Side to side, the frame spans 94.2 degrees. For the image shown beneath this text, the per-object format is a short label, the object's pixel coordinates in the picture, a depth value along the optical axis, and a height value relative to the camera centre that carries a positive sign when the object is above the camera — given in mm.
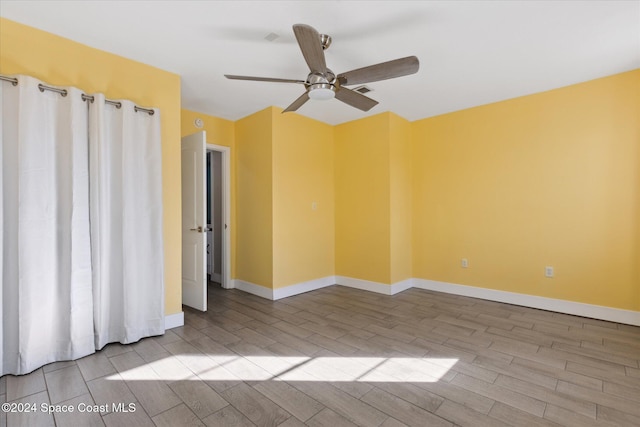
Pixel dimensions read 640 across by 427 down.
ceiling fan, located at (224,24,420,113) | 1937 +1034
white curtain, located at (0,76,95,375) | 2160 -120
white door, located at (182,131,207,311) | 3514 -125
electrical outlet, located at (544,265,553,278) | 3604 -778
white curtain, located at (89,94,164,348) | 2510 -86
